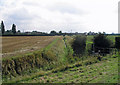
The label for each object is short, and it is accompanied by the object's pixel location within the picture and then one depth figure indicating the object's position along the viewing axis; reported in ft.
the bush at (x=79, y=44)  69.97
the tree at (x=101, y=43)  66.29
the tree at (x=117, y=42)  67.98
